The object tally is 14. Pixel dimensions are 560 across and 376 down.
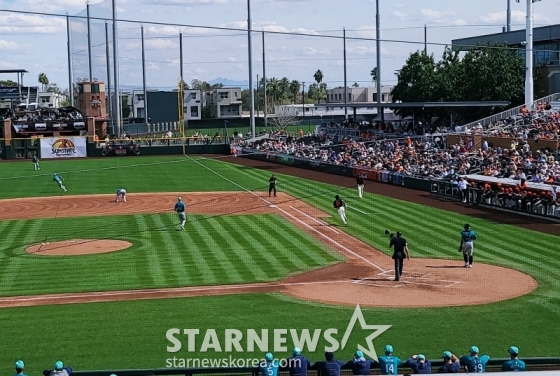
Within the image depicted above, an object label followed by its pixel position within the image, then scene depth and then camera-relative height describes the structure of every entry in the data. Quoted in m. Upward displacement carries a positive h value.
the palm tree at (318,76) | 165.75 +7.55
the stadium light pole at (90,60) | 89.01 +6.26
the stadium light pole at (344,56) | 92.88 +6.39
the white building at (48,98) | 162.56 +3.98
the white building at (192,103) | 126.00 +1.91
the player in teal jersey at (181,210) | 31.92 -3.68
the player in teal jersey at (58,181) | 44.66 -3.45
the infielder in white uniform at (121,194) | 41.57 -3.96
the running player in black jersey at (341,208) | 31.56 -3.69
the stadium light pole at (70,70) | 91.75 +5.31
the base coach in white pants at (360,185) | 39.88 -3.55
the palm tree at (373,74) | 155.02 +7.39
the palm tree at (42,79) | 193.00 +9.17
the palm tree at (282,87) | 162.88 +5.35
